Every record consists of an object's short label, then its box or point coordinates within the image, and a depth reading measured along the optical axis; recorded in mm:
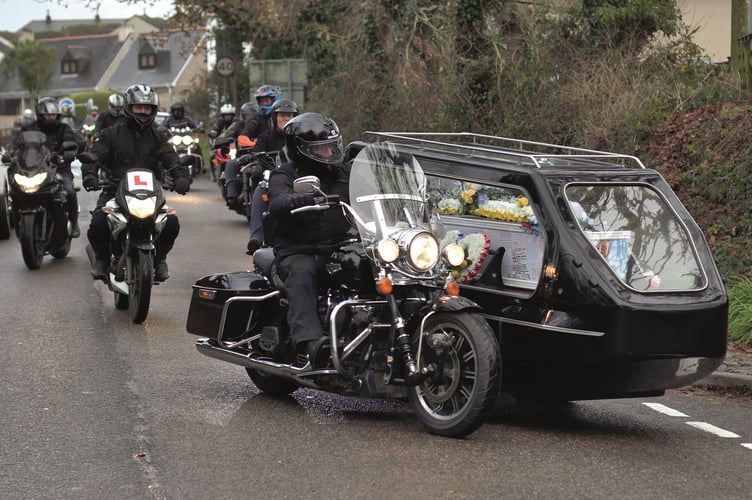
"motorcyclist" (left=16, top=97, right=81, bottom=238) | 15047
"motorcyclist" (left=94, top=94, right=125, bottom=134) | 19609
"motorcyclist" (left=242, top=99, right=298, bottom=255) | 13398
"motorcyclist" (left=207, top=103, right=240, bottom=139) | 26875
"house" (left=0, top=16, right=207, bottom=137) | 109312
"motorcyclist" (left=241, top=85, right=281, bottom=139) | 15961
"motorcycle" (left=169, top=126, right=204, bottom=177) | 29216
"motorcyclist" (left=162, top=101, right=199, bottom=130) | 29766
